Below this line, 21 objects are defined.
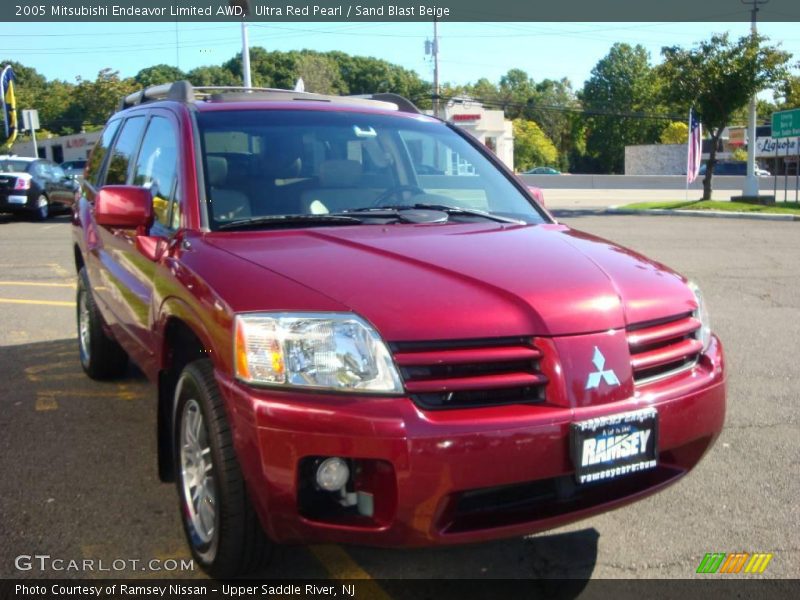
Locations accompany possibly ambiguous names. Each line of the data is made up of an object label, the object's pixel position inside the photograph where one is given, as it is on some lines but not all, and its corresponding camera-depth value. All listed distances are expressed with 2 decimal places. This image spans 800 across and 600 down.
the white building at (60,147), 59.12
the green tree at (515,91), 108.38
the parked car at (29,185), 19.62
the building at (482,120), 63.72
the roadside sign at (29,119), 28.08
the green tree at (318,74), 83.69
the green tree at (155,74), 80.86
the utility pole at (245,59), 22.95
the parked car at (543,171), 64.94
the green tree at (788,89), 24.38
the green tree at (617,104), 87.06
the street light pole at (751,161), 25.78
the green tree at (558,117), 97.81
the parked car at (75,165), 33.33
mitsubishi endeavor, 2.53
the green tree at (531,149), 87.62
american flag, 24.30
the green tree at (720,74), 23.77
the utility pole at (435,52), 48.06
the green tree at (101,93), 62.44
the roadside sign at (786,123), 23.81
